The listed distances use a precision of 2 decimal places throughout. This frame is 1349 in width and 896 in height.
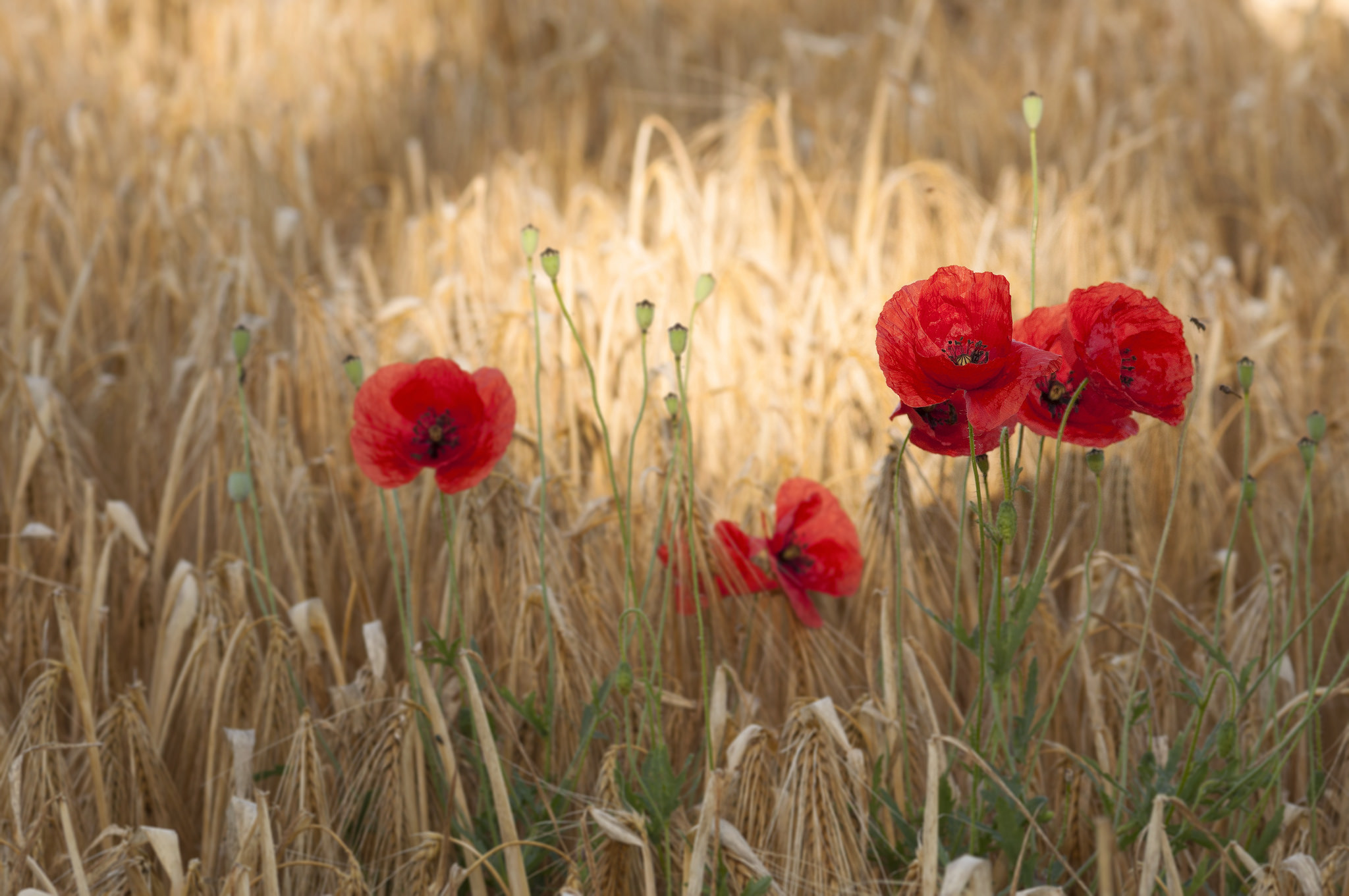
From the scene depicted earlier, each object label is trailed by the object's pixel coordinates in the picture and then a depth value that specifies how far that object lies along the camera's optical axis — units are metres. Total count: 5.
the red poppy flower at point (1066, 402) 3.61
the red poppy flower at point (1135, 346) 3.61
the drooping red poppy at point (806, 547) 3.77
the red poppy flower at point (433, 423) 3.69
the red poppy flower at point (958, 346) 3.57
